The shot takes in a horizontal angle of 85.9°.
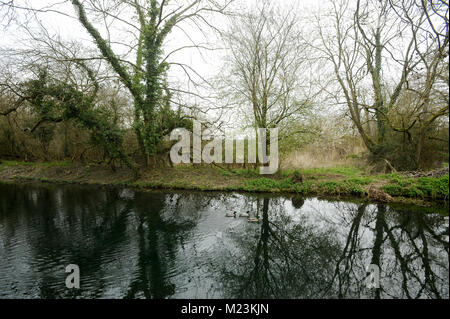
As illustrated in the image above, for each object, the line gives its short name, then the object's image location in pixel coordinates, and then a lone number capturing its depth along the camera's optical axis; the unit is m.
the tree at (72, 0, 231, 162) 10.21
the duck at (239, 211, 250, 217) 7.22
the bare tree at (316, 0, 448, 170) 10.75
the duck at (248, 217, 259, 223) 6.92
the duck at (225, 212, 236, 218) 7.18
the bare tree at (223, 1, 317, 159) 11.01
